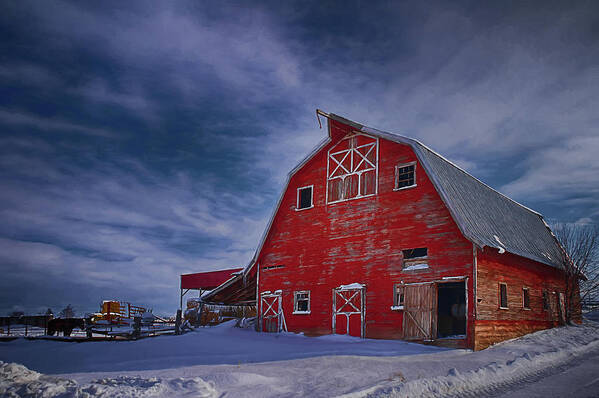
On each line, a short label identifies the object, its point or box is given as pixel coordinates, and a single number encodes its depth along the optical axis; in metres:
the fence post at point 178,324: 22.21
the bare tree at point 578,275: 26.04
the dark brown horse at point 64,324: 23.52
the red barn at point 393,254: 17.27
